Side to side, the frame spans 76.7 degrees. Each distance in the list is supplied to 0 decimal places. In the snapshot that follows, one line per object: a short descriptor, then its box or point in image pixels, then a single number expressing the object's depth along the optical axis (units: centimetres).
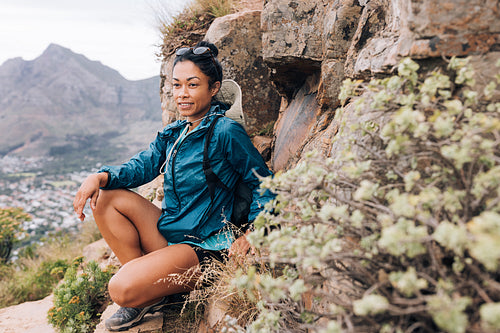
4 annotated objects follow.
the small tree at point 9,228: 607
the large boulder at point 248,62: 439
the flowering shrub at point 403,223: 89
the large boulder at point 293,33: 293
